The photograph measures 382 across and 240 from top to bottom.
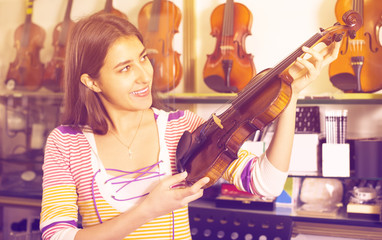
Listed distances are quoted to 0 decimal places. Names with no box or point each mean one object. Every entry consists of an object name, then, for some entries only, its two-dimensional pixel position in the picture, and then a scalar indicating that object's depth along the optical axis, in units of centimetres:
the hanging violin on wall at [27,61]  234
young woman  110
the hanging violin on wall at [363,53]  176
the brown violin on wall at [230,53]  199
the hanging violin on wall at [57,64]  231
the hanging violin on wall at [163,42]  206
